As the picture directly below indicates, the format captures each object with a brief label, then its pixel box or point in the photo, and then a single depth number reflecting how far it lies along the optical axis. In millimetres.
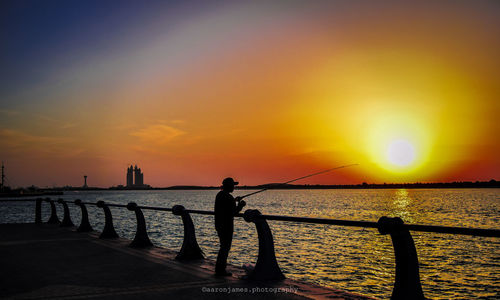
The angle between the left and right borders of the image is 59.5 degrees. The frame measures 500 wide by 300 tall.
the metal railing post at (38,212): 20008
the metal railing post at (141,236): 11297
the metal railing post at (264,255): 7230
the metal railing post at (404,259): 4938
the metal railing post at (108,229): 13430
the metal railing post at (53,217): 19523
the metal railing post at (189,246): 9289
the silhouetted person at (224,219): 7664
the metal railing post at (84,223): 15711
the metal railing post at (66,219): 17505
